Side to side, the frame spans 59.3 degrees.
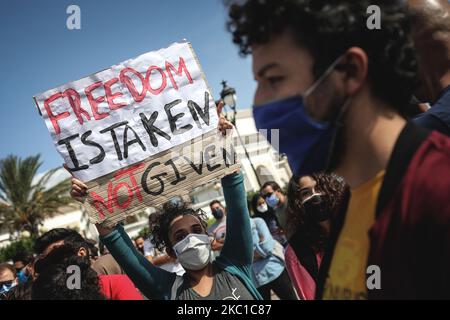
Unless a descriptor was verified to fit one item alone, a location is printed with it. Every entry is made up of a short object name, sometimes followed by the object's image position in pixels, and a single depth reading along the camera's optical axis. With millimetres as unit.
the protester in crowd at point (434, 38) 2389
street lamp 12333
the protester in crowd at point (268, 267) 5035
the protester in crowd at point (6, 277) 4473
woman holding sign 2541
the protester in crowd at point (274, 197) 6163
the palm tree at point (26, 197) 22875
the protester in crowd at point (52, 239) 3365
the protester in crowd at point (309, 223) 2791
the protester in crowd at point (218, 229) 5804
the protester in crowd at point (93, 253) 4943
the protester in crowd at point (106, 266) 4172
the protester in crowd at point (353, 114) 1005
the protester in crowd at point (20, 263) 7824
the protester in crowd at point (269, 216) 6582
